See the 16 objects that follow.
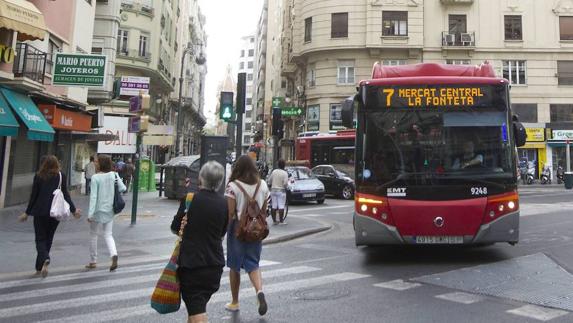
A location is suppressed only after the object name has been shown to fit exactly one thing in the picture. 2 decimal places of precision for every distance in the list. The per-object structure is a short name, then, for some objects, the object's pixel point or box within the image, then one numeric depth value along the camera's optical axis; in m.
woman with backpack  5.39
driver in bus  7.66
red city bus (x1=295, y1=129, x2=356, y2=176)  25.89
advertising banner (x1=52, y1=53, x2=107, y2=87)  15.27
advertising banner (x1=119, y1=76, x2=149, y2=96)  20.96
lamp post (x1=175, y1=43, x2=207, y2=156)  33.35
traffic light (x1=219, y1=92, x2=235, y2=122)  9.58
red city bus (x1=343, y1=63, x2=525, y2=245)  7.51
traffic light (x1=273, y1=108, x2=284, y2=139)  11.82
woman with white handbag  7.30
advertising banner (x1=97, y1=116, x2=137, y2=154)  28.84
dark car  22.59
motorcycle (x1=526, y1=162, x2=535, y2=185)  33.94
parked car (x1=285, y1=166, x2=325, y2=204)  19.81
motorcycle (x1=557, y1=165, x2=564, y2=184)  34.03
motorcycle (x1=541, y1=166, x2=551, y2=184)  33.64
